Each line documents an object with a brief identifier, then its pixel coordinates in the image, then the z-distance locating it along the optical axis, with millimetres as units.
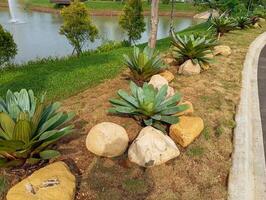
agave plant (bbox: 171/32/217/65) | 4939
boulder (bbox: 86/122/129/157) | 2505
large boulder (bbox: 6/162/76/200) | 1927
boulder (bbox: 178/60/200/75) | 4791
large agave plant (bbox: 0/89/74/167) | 2168
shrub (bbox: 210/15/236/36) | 8923
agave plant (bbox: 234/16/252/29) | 10417
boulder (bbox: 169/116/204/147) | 2736
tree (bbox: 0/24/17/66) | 6485
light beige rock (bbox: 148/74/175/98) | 3530
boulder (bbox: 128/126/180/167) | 2447
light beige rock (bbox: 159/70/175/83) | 4315
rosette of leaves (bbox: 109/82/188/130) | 2871
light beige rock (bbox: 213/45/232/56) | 6247
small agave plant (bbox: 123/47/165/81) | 4055
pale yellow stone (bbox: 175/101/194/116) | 3120
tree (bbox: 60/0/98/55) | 9085
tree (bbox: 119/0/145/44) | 11578
